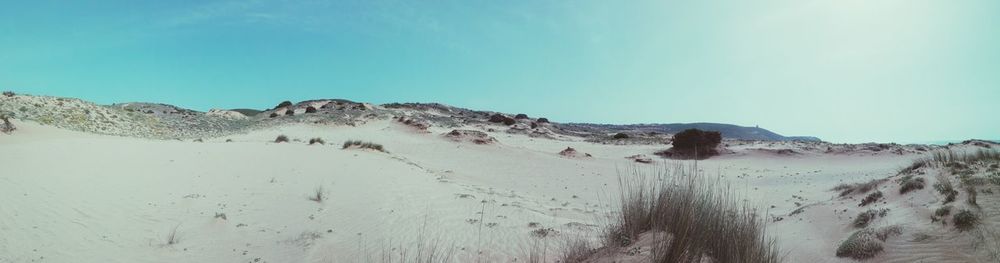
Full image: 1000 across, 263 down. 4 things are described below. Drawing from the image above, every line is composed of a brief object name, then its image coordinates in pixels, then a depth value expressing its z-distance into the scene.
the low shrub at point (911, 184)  8.77
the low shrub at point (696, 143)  29.31
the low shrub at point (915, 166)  11.12
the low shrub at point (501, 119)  49.50
